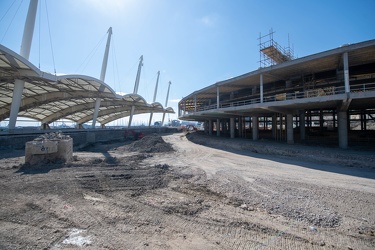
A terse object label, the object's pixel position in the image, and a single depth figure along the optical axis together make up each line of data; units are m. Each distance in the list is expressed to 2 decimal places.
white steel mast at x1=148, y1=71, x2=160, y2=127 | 67.44
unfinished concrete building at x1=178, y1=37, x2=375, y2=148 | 15.33
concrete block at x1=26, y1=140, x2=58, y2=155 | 10.00
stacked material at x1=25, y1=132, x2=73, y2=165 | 10.02
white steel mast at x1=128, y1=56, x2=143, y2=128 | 53.54
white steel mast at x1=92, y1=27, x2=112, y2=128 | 34.24
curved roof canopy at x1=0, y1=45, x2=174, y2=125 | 20.83
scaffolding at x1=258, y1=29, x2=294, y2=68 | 24.75
